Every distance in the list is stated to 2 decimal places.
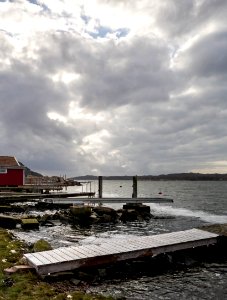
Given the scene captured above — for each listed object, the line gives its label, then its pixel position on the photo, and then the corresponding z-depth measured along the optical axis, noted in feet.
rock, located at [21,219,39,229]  79.20
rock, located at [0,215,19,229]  79.82
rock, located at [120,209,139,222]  103.24
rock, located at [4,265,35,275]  36.37
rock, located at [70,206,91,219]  96.94
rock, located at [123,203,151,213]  119.34
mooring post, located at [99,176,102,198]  152.65
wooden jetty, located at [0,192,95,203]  130.11
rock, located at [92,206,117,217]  103.96
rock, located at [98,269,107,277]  40.29
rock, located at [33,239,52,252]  47.03
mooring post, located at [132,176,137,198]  146.41
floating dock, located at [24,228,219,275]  37.77
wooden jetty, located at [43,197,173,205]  130.82
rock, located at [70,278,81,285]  36.59
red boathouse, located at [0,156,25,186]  172.96
